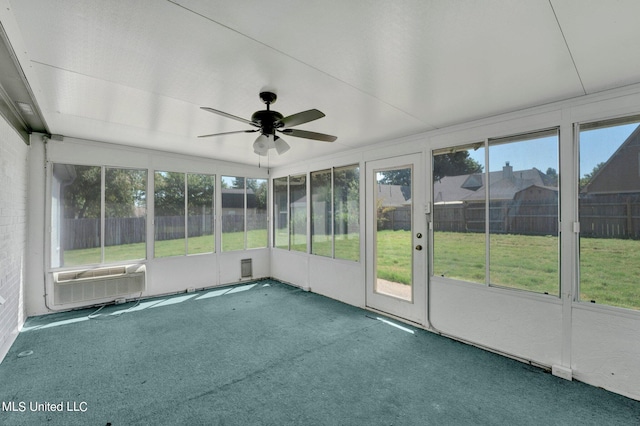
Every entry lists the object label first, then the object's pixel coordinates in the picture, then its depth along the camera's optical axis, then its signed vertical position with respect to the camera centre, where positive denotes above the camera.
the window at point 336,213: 4.68 +0.00
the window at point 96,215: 4.27 +0.00
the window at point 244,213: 5.87 +0.01
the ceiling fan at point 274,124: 2.31 +0.78
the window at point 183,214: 5.07 +0.01
